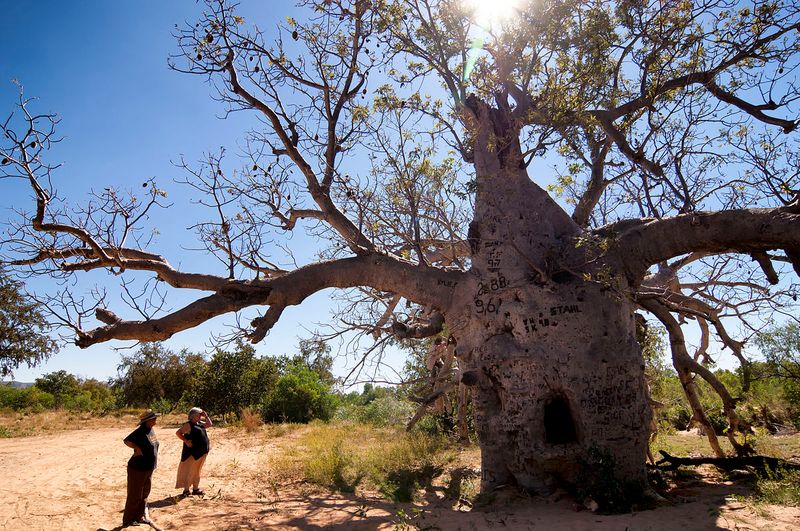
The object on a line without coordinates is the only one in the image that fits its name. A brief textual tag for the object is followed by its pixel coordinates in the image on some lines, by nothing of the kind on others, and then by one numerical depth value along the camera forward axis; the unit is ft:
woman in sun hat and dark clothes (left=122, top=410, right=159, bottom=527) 16.87
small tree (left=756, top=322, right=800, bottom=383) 34.72
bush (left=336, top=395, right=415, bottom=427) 45.24
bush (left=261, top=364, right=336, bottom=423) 54.85
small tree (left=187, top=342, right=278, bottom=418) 55.57
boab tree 17.47
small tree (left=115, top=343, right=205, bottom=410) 69.15
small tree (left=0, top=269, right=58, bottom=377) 51.38
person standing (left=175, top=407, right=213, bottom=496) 21.17
